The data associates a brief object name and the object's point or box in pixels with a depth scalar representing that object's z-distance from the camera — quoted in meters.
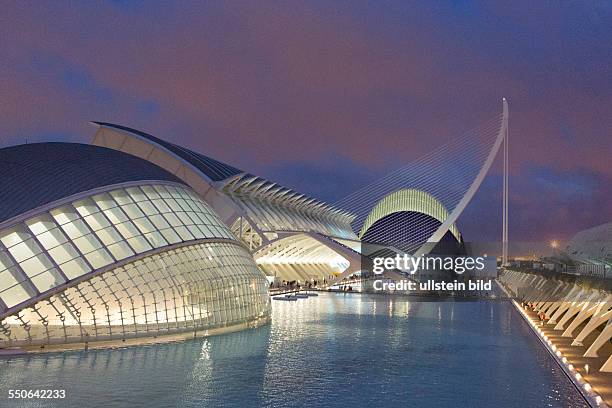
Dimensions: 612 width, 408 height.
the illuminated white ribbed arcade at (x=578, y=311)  19.19
